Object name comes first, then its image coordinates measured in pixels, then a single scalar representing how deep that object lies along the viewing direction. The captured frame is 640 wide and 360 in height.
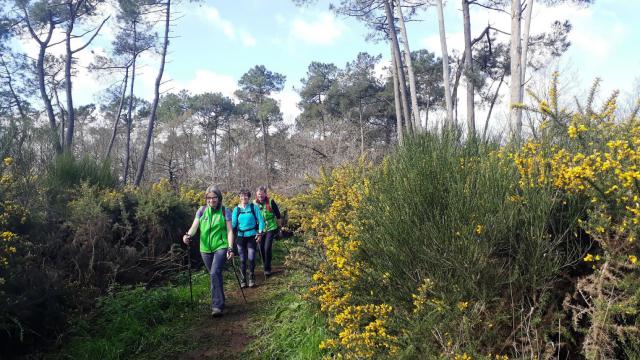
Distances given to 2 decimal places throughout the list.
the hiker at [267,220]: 7.47
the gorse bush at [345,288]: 2.91
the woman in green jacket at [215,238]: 5.43
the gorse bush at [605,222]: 2.26
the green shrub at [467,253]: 2.67
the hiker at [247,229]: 6.71
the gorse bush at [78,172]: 8.48
